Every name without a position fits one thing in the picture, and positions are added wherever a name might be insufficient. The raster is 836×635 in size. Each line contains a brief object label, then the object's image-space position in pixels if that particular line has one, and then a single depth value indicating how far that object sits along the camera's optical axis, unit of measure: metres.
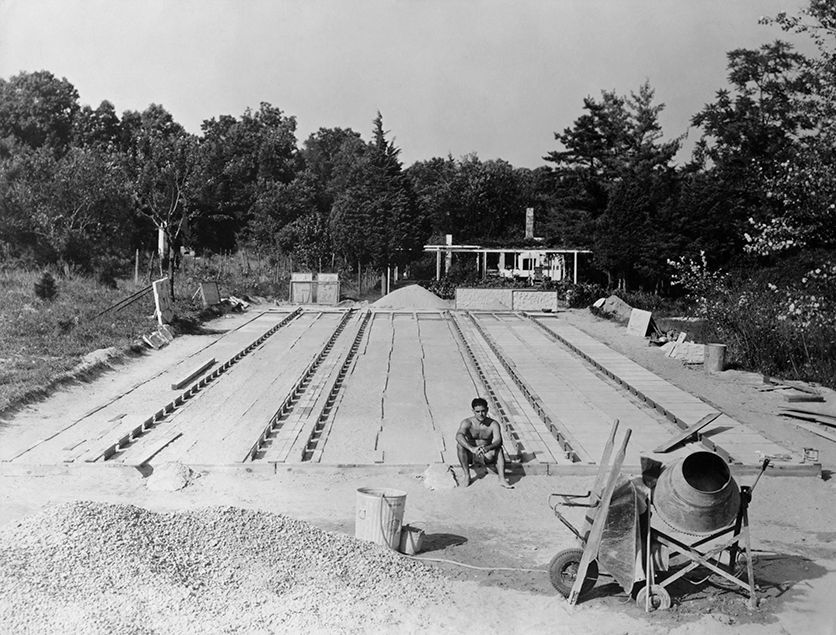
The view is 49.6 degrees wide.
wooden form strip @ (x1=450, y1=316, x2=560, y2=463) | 10.60
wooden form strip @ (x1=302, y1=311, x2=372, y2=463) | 10.55
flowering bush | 13.66
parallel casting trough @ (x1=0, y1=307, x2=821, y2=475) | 10.43
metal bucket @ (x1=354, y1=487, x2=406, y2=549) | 7.30
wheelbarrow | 6.27
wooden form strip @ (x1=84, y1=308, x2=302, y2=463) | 10.23
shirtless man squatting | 9.50
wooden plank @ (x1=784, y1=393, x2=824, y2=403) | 13.91
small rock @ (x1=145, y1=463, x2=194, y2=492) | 9.15
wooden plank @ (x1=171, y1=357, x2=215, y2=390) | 14.20
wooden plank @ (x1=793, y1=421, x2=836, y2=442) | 11.87
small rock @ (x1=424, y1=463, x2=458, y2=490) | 9.30
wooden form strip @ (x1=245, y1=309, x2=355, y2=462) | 10.59
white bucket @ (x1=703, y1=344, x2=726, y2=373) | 16.66
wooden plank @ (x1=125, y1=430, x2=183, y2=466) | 10.04
